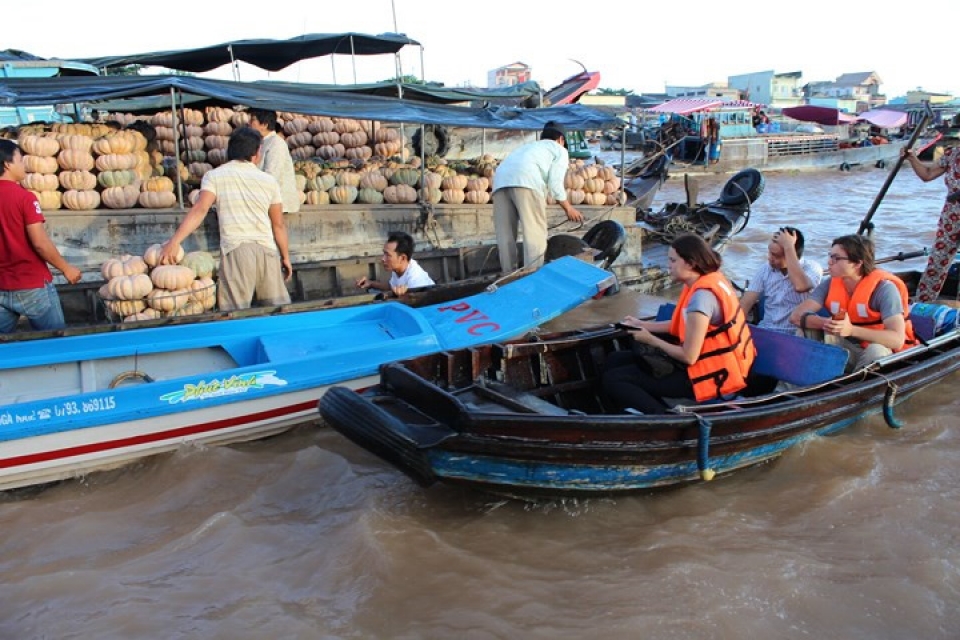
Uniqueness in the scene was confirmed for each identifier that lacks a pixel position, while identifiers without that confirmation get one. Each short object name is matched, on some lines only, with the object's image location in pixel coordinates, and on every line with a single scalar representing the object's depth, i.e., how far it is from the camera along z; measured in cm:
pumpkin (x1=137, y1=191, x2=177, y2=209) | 863
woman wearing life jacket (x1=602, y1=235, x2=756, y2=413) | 429
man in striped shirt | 562
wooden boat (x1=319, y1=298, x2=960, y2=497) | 384
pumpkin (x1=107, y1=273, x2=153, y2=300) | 572
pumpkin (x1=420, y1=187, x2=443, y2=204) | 991
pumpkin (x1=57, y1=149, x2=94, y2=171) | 836
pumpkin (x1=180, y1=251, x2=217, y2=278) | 614
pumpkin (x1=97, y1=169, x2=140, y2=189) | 862
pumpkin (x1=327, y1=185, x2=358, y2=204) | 972
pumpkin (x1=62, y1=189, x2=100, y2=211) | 837
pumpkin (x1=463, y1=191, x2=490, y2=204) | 1023
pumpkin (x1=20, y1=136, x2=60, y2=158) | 816
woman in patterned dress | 745
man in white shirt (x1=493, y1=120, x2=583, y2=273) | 772
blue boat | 450
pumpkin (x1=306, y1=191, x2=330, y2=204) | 954
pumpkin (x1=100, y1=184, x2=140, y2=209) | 855
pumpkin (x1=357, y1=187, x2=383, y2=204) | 992
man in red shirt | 497
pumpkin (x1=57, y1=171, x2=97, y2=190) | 840
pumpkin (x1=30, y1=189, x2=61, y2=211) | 830
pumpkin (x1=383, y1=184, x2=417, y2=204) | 989
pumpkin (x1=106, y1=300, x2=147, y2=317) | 579
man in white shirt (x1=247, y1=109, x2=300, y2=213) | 751
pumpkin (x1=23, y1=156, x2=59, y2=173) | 815
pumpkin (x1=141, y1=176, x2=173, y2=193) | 869
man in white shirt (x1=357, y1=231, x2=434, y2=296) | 641
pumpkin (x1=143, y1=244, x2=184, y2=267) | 595
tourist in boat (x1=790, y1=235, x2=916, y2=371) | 489
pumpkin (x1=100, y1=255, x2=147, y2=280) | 584
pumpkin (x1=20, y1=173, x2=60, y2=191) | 815
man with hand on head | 529
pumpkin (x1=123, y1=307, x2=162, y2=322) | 582
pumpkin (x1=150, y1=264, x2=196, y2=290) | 585
